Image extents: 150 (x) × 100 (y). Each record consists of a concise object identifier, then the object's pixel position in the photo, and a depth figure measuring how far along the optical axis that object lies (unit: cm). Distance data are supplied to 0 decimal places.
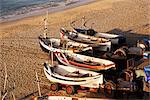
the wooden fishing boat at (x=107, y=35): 2875
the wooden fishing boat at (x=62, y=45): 2647
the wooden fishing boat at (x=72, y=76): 2082
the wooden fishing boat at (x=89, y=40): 2755
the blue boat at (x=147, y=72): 2127
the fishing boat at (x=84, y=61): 2311
